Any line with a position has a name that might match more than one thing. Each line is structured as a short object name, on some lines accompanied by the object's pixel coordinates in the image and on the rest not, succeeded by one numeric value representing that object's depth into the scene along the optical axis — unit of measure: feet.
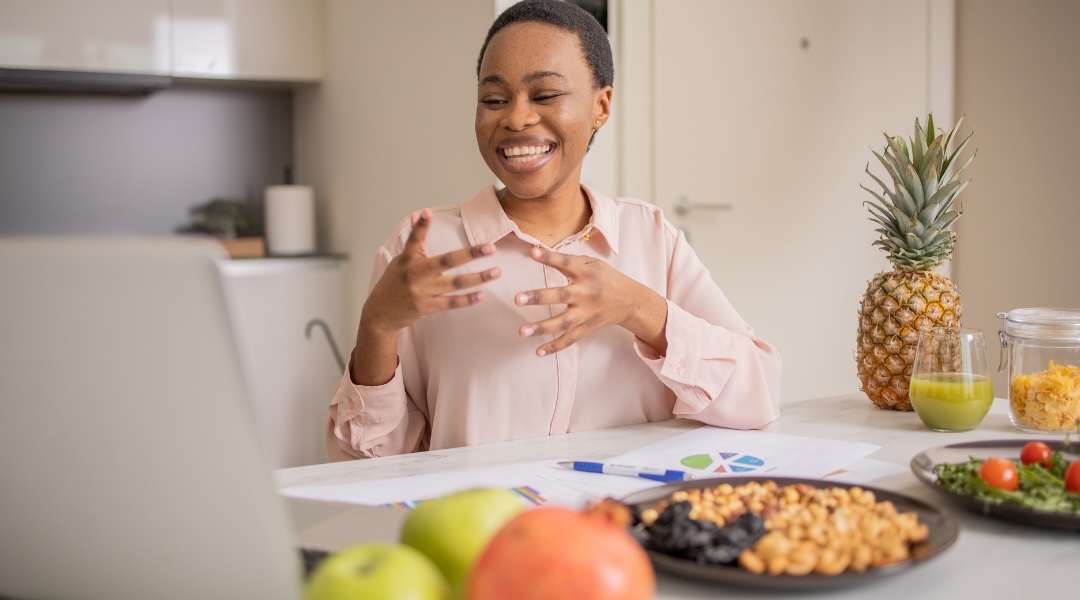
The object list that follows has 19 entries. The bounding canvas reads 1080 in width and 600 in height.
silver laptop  1.77
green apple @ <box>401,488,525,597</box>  2.19
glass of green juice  4.92
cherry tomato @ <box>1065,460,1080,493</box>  3.37
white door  11.34
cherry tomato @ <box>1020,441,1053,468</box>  3.74
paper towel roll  11.91
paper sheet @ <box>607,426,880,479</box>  4.18
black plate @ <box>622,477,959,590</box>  2.58
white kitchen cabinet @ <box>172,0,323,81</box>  11.12
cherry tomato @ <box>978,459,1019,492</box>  3.44
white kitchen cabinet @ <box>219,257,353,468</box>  11.31
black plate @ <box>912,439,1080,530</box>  3.24
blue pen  3.93
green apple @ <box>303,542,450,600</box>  1.83
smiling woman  5.08
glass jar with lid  4.90
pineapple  5.56
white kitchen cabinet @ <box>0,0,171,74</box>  10.34
